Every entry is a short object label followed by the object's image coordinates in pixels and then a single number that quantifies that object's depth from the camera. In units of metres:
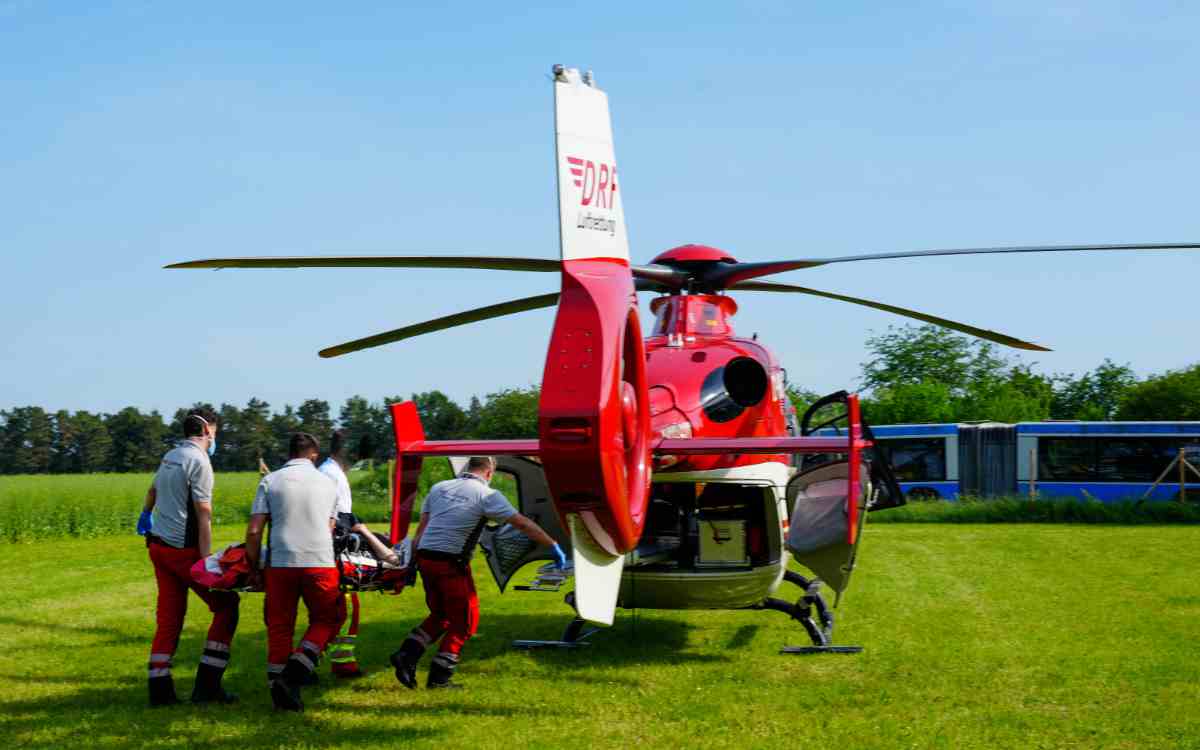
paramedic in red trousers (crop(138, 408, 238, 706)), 6.29
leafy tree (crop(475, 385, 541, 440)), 43.53
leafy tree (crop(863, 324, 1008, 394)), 47.44
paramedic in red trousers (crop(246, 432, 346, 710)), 6.10
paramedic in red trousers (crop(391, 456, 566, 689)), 6.69
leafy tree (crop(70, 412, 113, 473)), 81.12
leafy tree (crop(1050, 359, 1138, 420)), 49.50
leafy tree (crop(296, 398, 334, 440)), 77.12
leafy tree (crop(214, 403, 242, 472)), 78.38
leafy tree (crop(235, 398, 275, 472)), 77.81
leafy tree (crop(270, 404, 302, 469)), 77.99
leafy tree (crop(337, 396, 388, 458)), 73.43
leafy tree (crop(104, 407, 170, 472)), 81.19
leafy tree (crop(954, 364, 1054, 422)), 37.00
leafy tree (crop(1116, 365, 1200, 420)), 36.38
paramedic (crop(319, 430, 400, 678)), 6.89
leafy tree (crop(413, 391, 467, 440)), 65.62
